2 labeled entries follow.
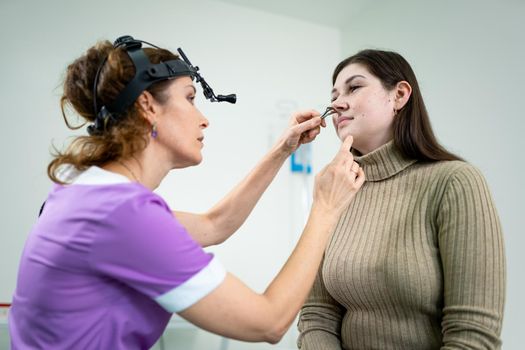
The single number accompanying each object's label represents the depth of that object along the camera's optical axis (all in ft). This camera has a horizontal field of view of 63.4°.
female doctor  2.31
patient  2.99
